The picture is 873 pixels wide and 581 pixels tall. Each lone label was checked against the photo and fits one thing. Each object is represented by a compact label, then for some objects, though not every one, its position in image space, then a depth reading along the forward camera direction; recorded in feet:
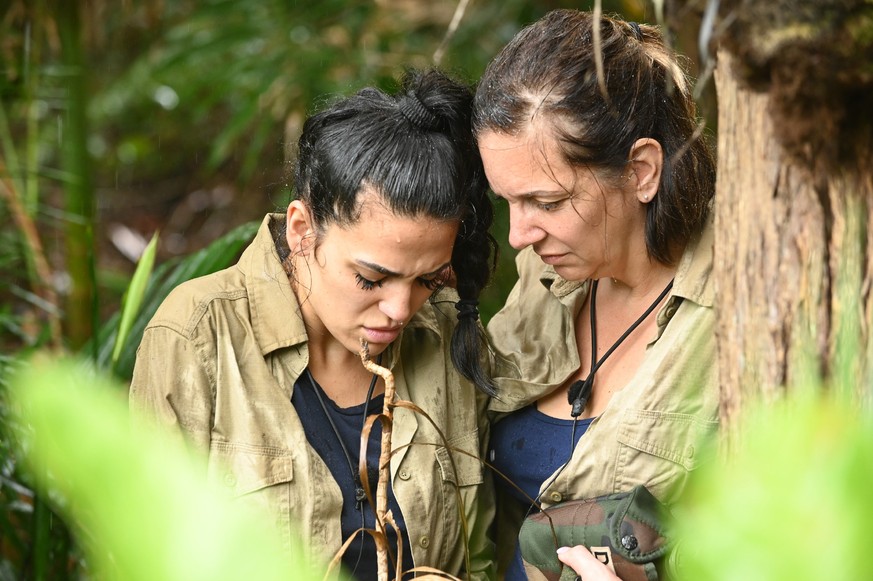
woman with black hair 13.82
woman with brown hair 13.78
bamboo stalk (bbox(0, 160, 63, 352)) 15.38
